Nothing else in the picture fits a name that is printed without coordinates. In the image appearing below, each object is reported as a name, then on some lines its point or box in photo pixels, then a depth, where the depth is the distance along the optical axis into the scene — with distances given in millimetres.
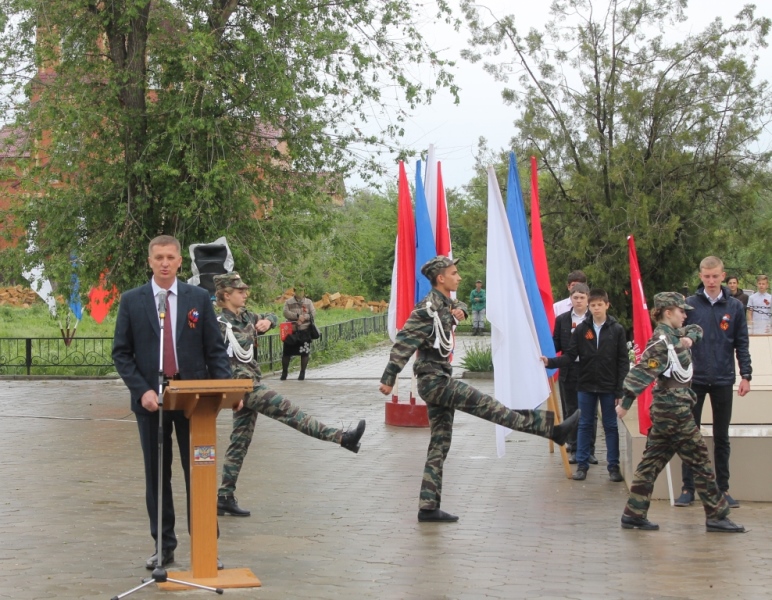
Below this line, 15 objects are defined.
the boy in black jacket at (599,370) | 10188
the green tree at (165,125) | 17500
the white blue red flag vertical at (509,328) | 9688
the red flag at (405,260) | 13898
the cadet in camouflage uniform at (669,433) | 7867
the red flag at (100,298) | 18703
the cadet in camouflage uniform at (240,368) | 7958
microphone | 6320
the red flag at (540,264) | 11344
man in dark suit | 6383
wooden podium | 6152
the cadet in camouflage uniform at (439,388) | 8047
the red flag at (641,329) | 9398
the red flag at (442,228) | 14031
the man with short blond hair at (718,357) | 8680
